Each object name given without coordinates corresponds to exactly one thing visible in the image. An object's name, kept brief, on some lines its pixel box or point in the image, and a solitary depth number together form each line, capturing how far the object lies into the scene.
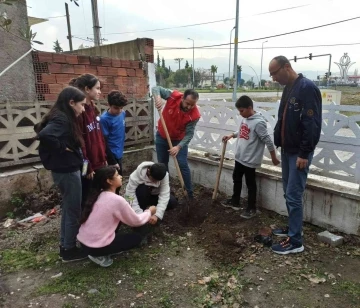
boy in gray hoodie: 3.72
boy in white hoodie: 3.23
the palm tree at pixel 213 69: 70.94
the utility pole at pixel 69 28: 22.51
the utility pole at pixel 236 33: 17.08
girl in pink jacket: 2.77
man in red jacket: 4.06
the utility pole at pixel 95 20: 12.45
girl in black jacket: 2.54
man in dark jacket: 2.76
